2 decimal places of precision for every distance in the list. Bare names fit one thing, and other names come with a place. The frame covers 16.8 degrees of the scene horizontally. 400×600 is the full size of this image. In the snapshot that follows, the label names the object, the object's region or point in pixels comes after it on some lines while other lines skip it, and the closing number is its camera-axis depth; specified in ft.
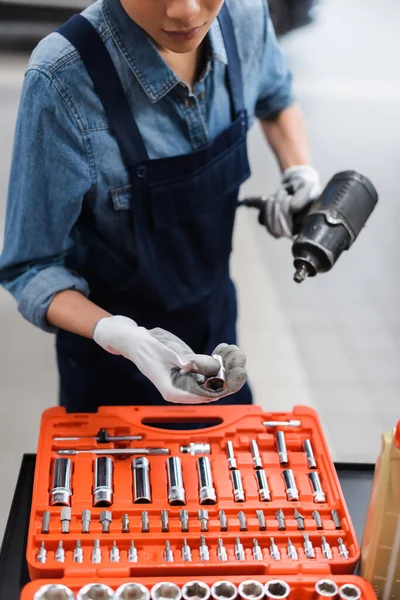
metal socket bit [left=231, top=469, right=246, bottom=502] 5.66
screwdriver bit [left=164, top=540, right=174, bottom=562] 5.39
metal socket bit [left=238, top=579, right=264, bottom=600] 5.24
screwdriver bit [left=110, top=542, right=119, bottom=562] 5.40
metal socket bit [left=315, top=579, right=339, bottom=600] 5.28
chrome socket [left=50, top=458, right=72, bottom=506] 5.58
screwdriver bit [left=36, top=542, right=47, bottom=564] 5.37
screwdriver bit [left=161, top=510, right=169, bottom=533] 5.51
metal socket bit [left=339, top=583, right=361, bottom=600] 5.25
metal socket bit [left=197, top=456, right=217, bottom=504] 5.64
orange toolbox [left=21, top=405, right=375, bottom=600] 5.33
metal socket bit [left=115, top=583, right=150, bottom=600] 5.23
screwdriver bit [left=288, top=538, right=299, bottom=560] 5.44
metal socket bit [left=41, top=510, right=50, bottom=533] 5.48
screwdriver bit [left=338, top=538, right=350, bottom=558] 5.46
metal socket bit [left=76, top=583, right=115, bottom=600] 5.21
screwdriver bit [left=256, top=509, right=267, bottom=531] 5.56
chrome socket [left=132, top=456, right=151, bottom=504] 5.62
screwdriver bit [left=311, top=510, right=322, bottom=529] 5.59
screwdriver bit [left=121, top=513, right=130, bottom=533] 5.50
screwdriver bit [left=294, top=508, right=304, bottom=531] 5.57
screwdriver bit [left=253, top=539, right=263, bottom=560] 5.44
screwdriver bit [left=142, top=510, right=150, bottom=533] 5.51
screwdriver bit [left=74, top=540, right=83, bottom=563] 5.38
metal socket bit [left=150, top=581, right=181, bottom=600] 5.23
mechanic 5.86
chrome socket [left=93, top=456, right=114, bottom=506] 5.60
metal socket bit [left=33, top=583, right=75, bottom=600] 5.22
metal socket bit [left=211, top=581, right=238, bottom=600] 5.24
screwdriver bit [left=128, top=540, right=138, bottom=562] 5.40
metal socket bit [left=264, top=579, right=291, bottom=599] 5.26
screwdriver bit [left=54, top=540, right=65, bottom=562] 5.38
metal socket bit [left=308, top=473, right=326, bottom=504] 5.69
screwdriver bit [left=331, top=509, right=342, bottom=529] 5.58
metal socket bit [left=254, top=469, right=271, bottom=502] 5.68
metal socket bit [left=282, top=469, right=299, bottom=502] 5.68
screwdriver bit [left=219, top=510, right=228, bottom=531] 5.53
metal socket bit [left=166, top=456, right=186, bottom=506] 5.62
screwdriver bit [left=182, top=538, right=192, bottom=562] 5.40
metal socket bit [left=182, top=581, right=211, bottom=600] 5.25
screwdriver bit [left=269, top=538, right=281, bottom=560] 5.44
